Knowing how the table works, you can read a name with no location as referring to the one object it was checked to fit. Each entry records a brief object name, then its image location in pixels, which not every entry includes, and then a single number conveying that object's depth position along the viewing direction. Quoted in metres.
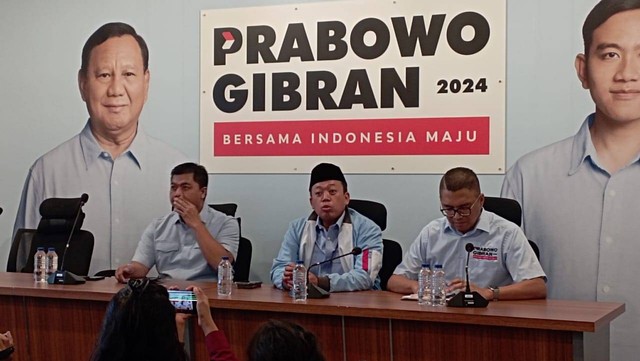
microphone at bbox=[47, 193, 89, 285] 4.17
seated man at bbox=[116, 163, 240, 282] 4.71
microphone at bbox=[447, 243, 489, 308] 3.40
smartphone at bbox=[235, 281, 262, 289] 4.12
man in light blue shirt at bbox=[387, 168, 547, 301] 3.87
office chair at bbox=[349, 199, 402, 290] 4.50
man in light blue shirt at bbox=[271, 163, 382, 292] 4.30
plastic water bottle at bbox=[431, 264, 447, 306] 3.54
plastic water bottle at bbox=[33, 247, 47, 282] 4.39
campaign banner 4.89
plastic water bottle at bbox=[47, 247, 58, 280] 4.65
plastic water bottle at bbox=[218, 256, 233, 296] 3.90
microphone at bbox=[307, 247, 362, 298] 3.71
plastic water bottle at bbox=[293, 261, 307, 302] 3.72
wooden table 3.16
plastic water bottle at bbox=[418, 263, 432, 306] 3.59
